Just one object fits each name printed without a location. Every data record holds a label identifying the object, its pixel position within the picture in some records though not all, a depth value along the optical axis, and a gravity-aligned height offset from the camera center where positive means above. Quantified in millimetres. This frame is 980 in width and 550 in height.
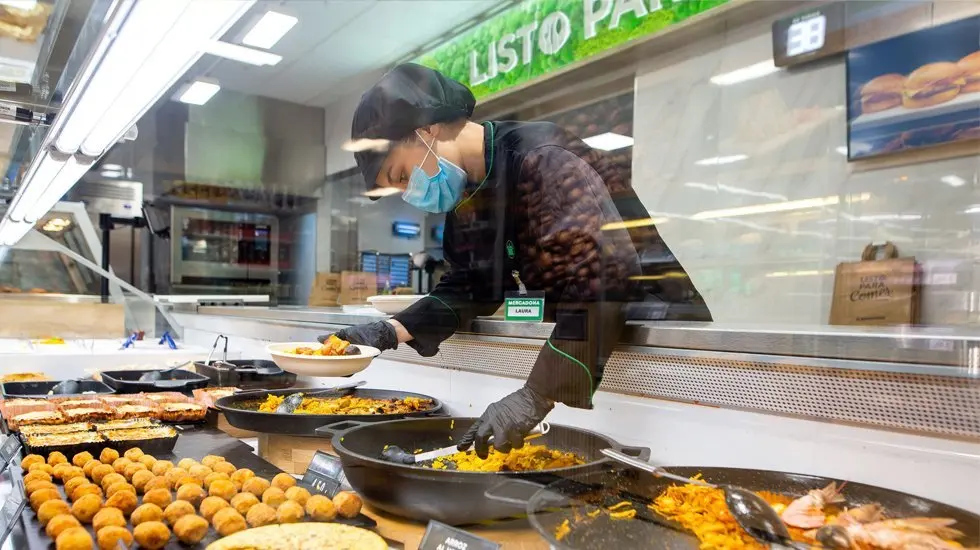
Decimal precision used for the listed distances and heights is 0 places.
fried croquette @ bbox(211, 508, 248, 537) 1097 -419
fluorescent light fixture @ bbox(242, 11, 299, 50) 2990 +1239
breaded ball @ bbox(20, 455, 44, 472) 1446 -422
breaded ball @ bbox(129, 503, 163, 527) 1093 -405
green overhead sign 3717 +1476
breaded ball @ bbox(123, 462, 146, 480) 1391 -417
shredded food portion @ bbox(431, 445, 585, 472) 1248 -355
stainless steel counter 926 -94
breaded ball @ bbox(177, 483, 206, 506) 1218 -411
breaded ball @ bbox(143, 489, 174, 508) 1191 -409
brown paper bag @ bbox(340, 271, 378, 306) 4227 -52
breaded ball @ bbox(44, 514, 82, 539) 1057 -411
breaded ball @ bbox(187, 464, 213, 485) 1353 -414
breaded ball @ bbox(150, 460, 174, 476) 1418 -423
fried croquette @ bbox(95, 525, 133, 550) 1009 -413
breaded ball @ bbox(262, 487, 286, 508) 1205 -410
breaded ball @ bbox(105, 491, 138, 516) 1167 -410
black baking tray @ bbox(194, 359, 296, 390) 2605 -410
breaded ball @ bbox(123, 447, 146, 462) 1528 -425
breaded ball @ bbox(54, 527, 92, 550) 992 -411
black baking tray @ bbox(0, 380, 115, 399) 2400 -444
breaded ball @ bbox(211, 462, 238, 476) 1408 -419
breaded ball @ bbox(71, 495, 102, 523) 1139 -414
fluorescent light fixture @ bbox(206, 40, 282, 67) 1542 +1080
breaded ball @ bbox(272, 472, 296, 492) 1289 -408
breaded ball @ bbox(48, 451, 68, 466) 1487 -424
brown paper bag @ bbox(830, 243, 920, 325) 2754 -18
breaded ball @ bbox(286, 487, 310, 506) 1194 -404
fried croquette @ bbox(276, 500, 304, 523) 1121 -410
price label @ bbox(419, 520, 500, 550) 900 -377
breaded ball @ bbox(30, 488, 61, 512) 1202 -416
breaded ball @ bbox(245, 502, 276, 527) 1112 -413
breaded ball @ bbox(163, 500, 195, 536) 1113 -409
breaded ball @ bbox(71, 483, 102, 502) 1234 -414
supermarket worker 1326 +141
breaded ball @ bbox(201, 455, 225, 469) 1460 -420
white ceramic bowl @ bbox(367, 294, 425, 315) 1997 -72
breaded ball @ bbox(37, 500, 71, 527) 1127 -414
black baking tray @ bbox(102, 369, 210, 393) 2557 -436
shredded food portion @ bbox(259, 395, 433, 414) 1748 -352
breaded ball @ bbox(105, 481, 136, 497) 1250 -411
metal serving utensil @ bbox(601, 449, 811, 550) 804 -305
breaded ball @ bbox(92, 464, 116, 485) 1389 -425
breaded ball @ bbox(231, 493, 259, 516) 1170 -411
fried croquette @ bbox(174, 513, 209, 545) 1053 -414
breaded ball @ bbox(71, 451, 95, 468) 1499 -428
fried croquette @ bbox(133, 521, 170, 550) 1021 -411
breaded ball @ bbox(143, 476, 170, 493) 1274 -413
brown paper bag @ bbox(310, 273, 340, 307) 5021 -95
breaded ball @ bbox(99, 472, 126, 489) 1305 -414
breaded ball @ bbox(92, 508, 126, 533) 1077 -409
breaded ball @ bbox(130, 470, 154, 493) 1312 -415
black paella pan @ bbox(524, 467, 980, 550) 826 -317
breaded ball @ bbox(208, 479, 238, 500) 1235 -408
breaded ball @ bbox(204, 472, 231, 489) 1324 -415
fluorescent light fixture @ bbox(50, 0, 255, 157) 1219 +488
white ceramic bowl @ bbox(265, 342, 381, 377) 1602 -212
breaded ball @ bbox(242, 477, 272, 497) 1261 -410
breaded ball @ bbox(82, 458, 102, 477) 1434 -425
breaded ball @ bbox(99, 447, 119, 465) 1527 -427
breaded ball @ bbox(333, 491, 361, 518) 1137 -399
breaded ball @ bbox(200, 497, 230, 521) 1146 -410
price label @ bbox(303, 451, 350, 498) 1283 -404
